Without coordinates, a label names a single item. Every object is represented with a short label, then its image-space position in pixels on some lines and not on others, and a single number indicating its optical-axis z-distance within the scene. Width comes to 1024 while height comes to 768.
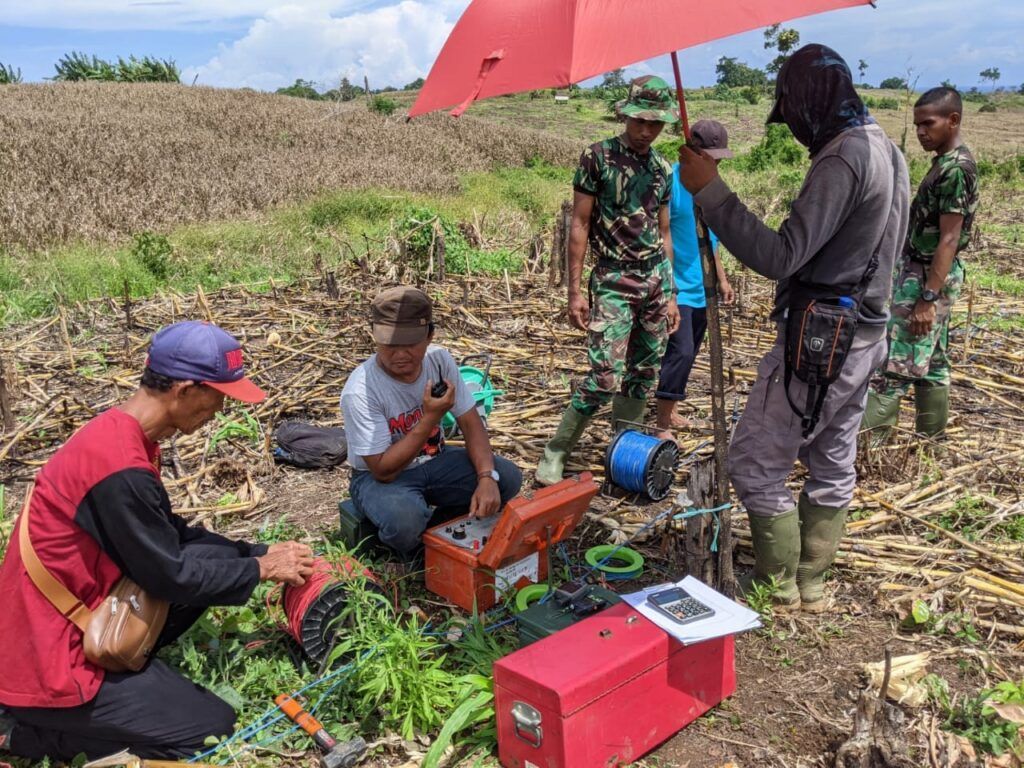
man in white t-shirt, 3.62
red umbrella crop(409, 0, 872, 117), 2.33
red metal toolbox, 2.45
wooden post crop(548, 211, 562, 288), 9.25
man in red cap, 2.60
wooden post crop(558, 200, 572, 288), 9.33
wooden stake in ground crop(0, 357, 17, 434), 5.49
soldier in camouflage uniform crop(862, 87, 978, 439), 4.62
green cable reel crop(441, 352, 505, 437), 4.71
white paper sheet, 2.63
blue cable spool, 4.50
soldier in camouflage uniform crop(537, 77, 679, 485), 4.54
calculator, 2.73
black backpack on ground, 5.14
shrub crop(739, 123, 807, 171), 22.11
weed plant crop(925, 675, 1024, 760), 2.67
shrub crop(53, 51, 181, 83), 39.00
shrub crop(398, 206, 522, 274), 9.41
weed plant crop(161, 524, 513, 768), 2.85
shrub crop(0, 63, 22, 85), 35.09
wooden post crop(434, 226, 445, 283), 9.30
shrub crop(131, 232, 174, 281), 10.18
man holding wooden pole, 2.80
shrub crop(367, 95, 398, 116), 33.19
